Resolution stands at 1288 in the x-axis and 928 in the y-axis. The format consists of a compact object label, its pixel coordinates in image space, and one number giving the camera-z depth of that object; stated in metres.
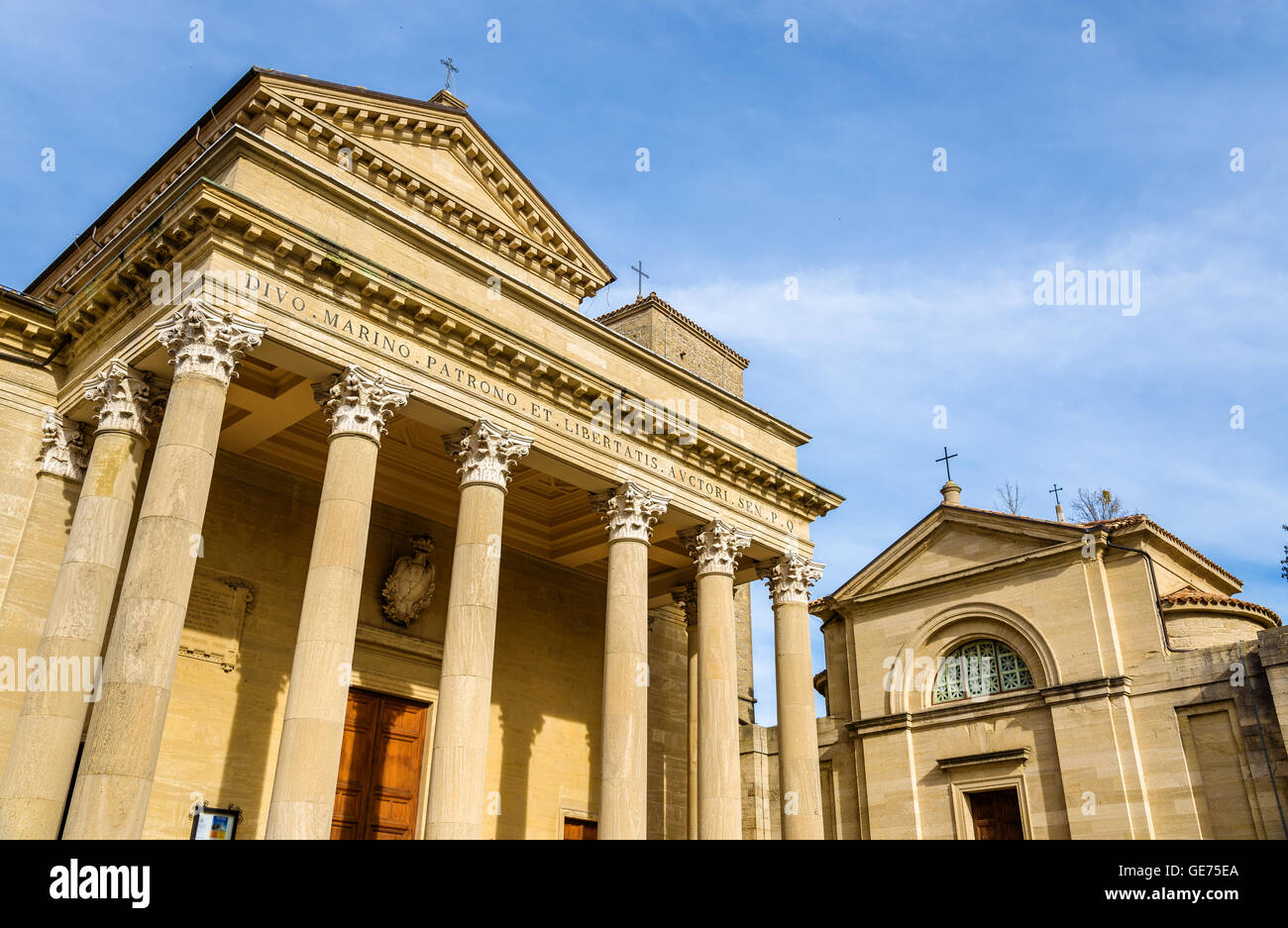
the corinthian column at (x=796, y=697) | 17.45
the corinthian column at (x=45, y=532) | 13.41
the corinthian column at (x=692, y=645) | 20.78
